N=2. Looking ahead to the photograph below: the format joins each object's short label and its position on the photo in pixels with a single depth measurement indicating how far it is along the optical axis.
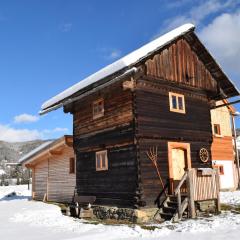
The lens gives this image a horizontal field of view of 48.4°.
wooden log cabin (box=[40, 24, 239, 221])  11.41
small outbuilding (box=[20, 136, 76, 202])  16.36
